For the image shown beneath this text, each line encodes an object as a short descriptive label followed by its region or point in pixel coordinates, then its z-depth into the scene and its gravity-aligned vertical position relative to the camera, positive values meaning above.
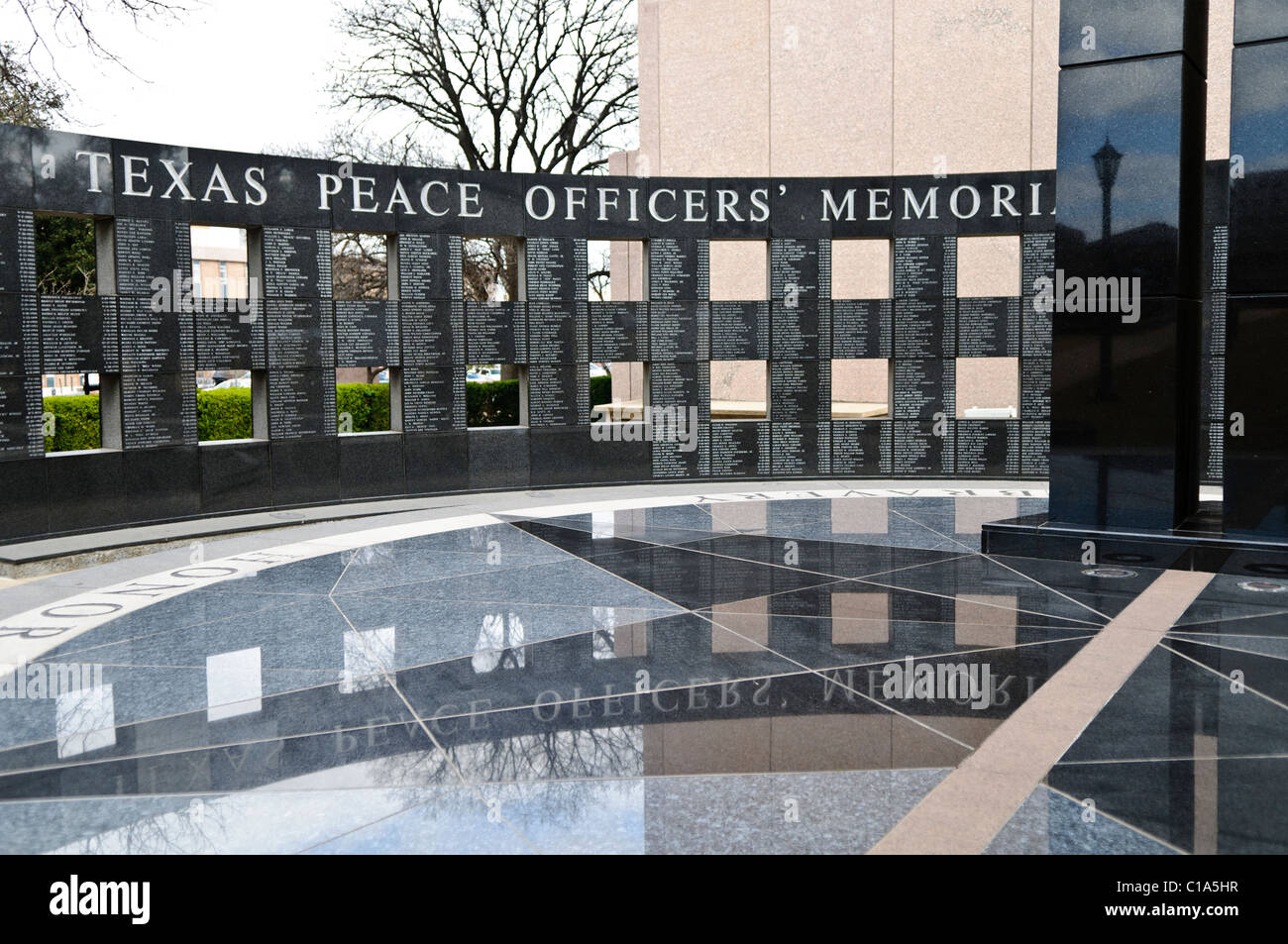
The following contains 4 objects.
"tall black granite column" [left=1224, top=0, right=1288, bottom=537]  8.68 +0.95
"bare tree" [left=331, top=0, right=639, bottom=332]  29.53 +8.54
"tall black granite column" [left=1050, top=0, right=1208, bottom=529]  9.17 +1.16
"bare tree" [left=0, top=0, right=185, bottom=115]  11.14 +3.93
